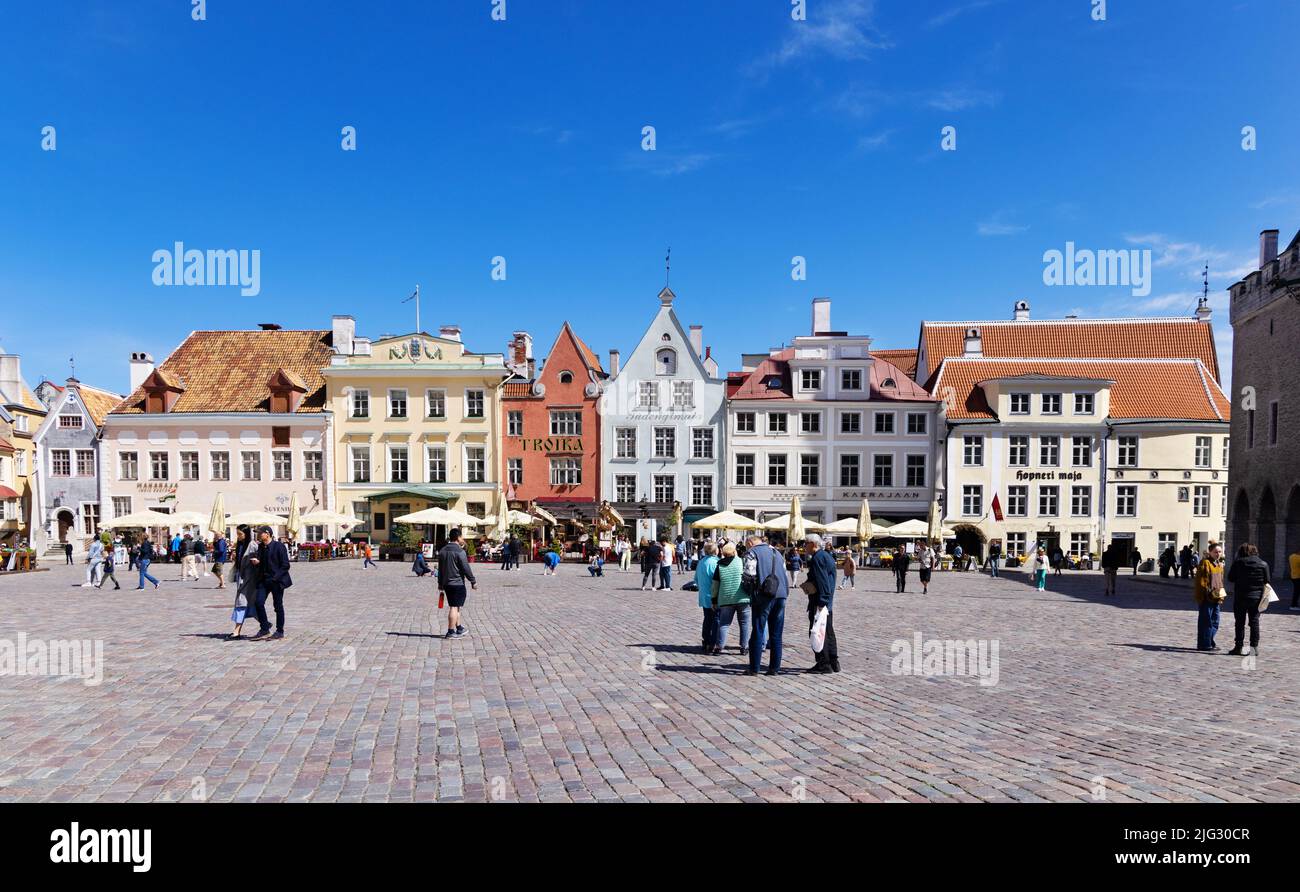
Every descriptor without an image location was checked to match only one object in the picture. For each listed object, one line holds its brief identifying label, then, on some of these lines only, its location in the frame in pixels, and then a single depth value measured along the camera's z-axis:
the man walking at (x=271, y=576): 11.31
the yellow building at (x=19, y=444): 38.31
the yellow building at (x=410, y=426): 38.09
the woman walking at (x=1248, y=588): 10.37
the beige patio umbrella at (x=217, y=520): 26.73
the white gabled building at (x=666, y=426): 37.78
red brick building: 38.28
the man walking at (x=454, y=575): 11.28
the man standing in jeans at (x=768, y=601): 8.64
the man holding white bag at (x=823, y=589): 8.71
